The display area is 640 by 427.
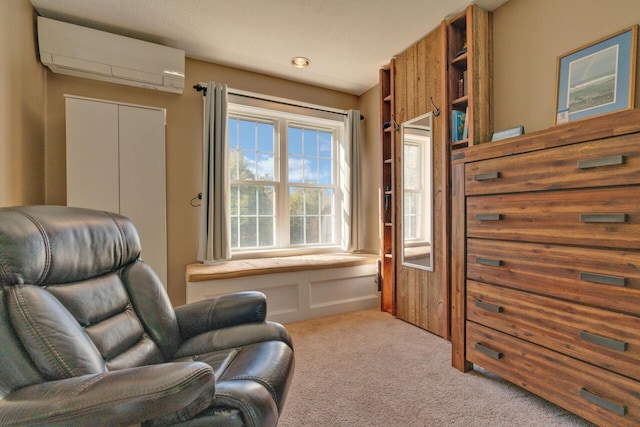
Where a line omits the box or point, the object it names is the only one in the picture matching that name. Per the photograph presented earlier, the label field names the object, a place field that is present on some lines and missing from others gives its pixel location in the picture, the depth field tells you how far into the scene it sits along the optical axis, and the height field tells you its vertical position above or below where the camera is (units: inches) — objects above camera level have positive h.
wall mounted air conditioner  86.4 +49.2
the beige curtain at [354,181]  139.0 +14.3
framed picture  62.1 +30.3
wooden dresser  47.6 -10.3
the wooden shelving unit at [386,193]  120.2 +7.4
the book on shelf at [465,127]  87.0 +25.2
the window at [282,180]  126.5 +14.4
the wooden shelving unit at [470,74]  84.3 +41.3
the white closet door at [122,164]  88.5 +14.9
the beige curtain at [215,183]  109.7 +11.0
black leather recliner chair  28.6 -17.7
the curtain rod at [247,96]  112.1 +48.1
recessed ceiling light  112.7 +58.9
